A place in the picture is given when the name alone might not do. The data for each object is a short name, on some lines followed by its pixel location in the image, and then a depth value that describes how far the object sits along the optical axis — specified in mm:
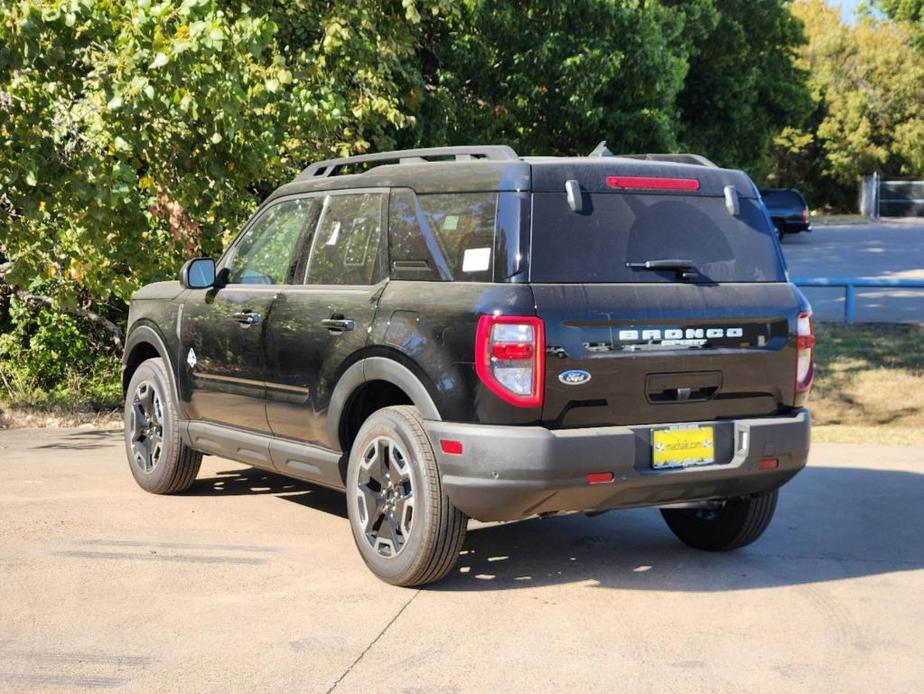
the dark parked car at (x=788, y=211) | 39375
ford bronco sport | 5438
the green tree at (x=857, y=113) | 57344
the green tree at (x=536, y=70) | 17656
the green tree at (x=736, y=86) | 28562
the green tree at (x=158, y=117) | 9547
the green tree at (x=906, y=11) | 41938
